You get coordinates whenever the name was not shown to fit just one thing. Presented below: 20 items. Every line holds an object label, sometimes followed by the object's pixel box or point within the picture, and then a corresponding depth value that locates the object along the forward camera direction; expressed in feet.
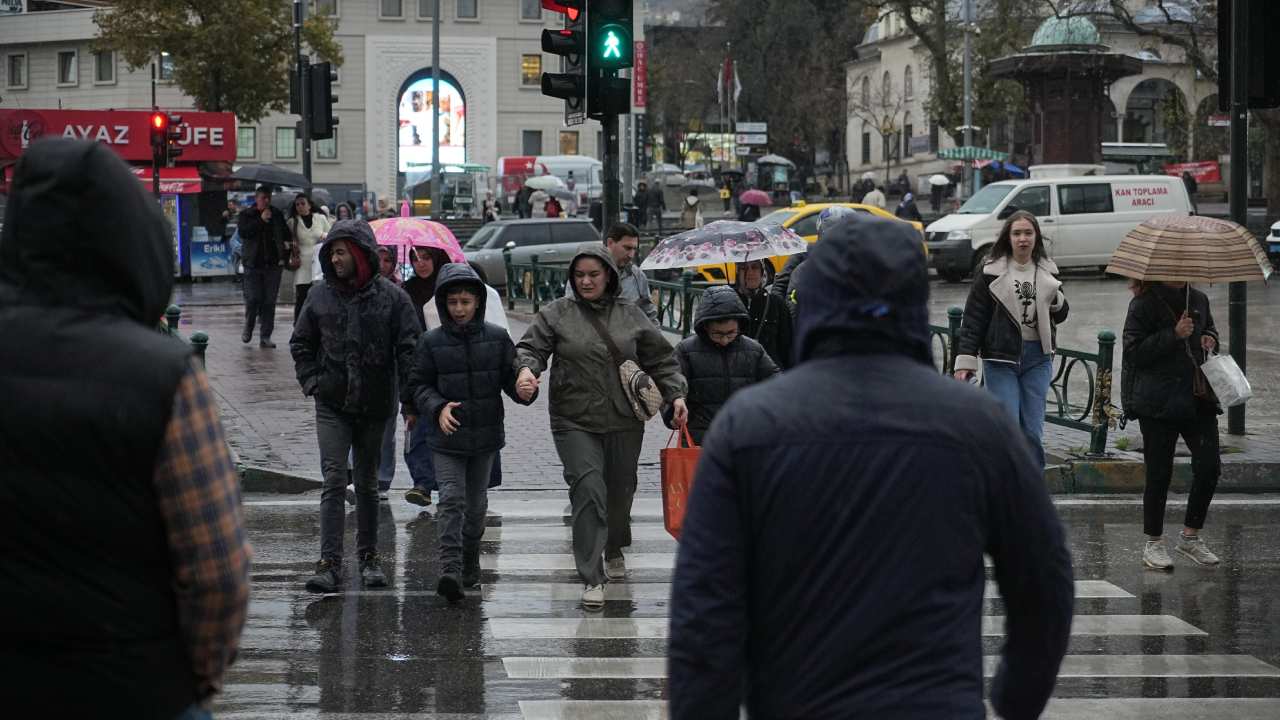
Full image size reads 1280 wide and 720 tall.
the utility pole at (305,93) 75.65
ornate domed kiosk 137.39
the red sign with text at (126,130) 124.57
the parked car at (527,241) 100.73
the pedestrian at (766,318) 32.55
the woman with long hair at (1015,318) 32.71
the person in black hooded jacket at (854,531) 9.62
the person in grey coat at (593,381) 26.48
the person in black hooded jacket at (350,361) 27.68
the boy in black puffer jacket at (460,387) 26.96
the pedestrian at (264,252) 63.82
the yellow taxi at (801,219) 96.78
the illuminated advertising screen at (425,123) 255.91
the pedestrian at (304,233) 64.75
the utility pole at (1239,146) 39.96
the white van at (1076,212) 100.48
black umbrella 137.08
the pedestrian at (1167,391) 29.04
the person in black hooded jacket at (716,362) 28.17
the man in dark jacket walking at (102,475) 9.46
